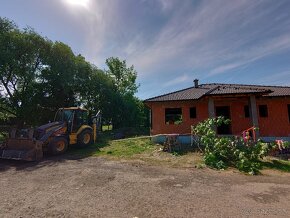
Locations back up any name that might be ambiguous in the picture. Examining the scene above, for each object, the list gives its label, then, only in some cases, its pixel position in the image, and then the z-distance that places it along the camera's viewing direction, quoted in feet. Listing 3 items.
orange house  53.01
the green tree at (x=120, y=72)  146.30
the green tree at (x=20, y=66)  67.10
